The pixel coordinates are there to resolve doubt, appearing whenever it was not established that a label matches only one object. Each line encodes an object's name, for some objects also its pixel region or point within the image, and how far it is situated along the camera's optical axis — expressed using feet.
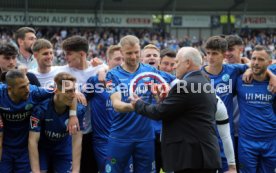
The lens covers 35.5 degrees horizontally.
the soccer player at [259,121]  19.26
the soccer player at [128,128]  17.17
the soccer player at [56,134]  17.13
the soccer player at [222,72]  19.47
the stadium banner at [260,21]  127.44
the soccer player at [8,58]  19.04
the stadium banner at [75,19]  110.11
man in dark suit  13.97
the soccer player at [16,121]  17.16
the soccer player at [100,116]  20.01
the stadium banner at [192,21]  126.52
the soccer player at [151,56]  22.31
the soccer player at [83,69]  19.69
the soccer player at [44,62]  19.99
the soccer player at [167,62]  22.39
